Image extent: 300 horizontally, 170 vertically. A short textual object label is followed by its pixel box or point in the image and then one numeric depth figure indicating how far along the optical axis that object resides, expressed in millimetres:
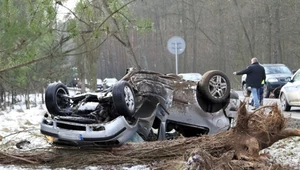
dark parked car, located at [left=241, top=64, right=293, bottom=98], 19500
